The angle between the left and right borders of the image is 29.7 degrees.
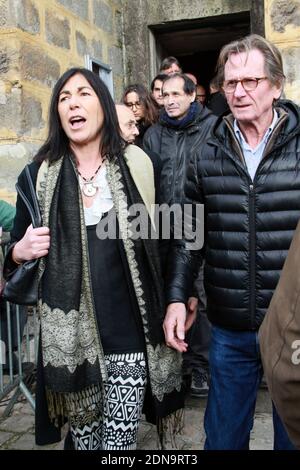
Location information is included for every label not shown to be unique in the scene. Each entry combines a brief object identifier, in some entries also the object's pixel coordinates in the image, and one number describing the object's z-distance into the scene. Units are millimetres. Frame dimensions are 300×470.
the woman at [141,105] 4488
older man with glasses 2105
